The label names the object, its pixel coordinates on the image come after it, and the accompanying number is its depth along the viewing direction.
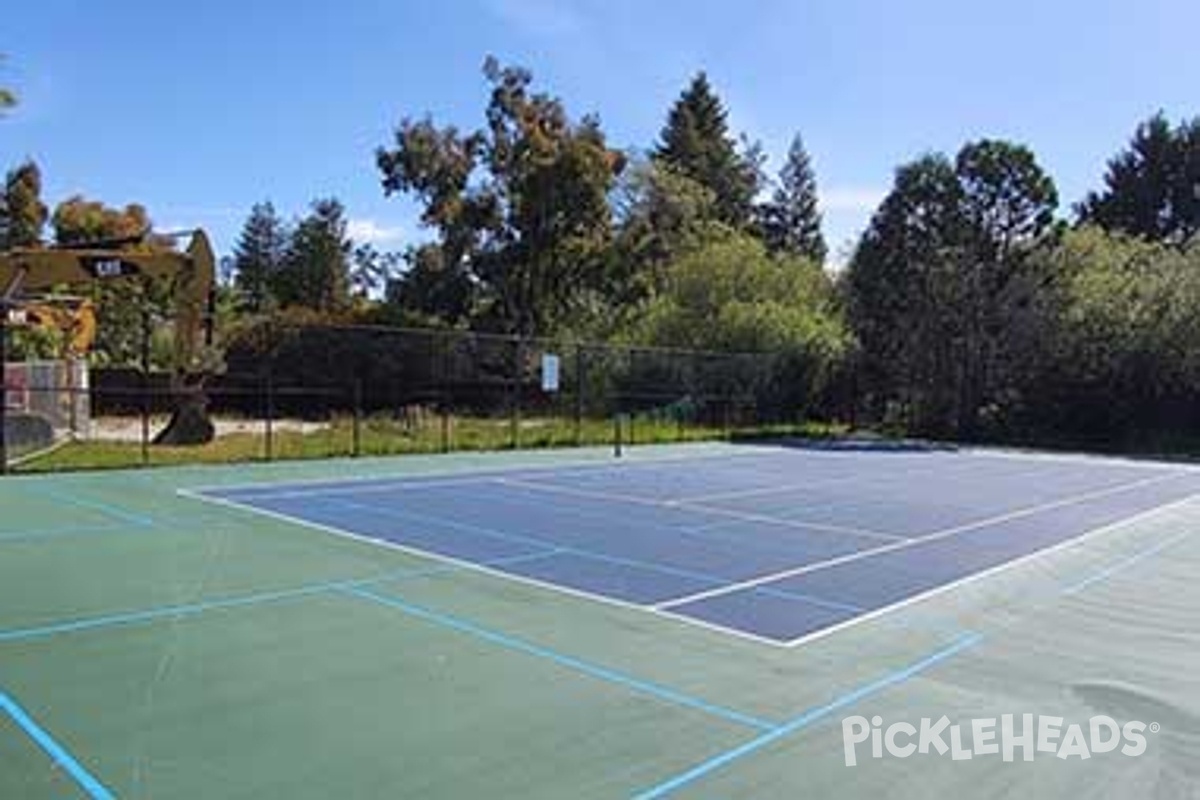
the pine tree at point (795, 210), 67.19
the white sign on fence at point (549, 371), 23.59
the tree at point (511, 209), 40.00
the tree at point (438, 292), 42.16
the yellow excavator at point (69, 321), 22.89
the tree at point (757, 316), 32.16
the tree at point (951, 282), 33.19
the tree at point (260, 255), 68.22
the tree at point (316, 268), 63.12
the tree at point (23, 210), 45.09
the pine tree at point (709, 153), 62.16
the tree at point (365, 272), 67.62
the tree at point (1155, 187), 53.81
